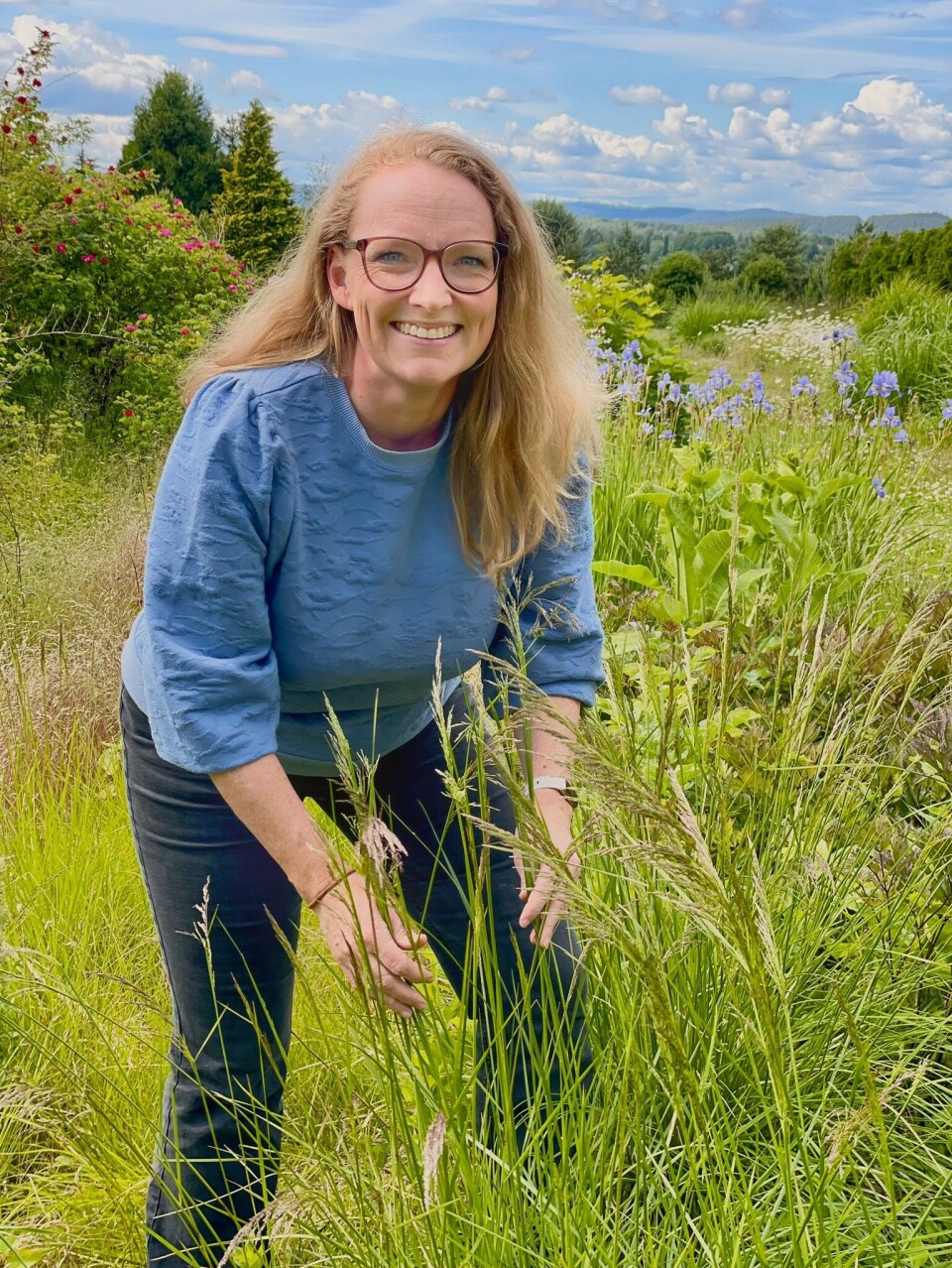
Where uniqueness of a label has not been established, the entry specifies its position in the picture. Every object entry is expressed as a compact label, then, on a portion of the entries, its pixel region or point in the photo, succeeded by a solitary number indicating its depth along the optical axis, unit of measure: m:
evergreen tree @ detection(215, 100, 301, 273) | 18.59
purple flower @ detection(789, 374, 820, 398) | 5.16
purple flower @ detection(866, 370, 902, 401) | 4.77
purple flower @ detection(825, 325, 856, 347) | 5.56
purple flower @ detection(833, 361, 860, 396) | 5.00
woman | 1.62
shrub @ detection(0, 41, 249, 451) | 8.62
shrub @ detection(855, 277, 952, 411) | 9.53
